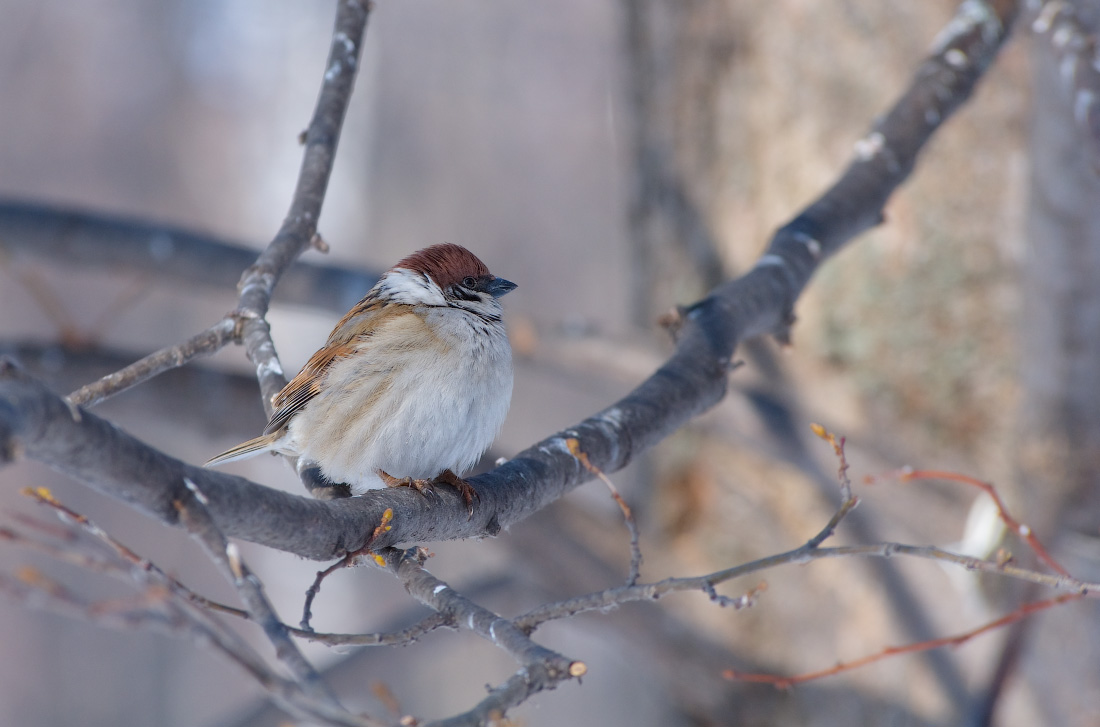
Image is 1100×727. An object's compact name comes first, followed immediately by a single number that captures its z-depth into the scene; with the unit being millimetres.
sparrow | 4988
